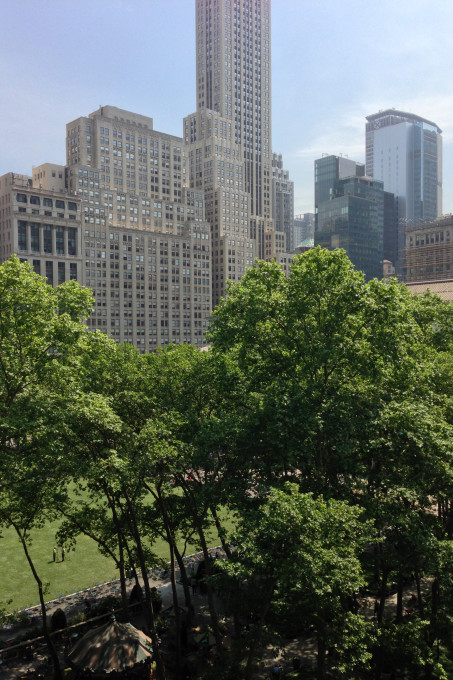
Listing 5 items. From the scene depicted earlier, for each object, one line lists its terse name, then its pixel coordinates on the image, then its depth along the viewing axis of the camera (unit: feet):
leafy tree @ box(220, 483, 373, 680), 60.39
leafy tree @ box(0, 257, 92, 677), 79.61
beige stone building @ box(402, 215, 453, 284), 473.26
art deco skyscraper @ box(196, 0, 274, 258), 629.92
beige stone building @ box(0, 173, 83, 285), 409.65
